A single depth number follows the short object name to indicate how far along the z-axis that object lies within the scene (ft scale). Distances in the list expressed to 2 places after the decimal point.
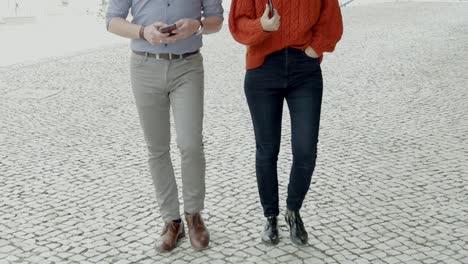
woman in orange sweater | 11.34
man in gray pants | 11.53
